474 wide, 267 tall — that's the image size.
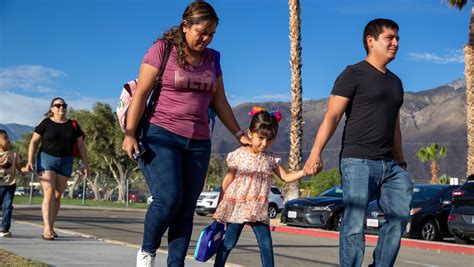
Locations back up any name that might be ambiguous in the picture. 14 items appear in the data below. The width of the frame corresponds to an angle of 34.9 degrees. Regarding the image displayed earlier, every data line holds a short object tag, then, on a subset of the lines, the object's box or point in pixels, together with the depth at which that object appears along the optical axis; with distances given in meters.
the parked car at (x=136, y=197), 43.59
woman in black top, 9.52
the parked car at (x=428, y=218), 15.89
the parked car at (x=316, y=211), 18.08
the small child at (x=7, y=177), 10.27
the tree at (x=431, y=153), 56.56
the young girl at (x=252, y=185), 6.10
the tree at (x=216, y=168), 93.51
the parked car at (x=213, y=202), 27.38
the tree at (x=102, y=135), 60.00
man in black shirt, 5.53
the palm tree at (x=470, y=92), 24.30
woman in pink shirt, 5.00
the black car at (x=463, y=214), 13.90
